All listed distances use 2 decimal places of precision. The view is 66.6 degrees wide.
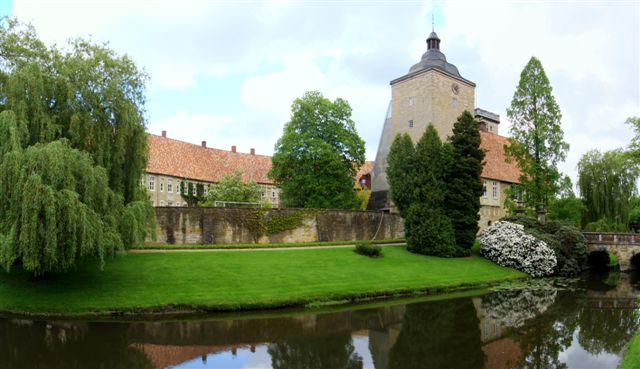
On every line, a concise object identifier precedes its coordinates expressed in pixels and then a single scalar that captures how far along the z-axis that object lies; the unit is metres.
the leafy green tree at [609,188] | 37.81
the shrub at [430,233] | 28.23
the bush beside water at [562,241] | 28.59
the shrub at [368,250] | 25.94
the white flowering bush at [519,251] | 27.55
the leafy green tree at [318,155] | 35.03
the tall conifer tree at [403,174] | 30.54
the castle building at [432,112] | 36.84
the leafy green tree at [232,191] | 37.91
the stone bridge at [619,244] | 31.42
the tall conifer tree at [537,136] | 31.66
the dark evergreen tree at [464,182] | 29.27
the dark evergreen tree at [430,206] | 28.31
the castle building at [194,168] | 46.09
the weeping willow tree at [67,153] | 14.91
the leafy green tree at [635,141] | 23.07
